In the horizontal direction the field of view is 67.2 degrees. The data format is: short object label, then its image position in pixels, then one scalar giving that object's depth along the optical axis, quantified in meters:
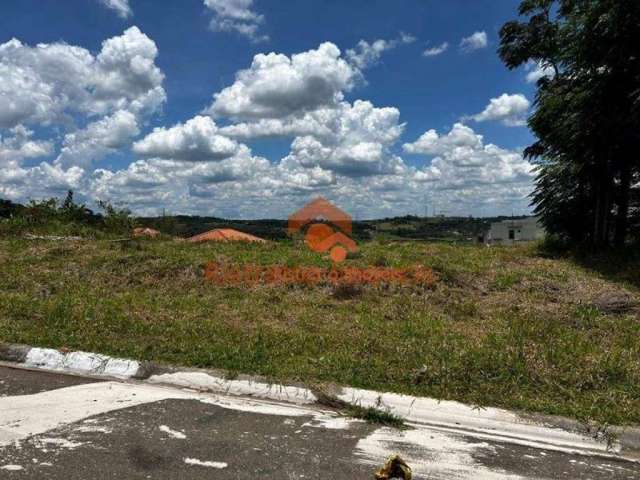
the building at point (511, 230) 37.16
